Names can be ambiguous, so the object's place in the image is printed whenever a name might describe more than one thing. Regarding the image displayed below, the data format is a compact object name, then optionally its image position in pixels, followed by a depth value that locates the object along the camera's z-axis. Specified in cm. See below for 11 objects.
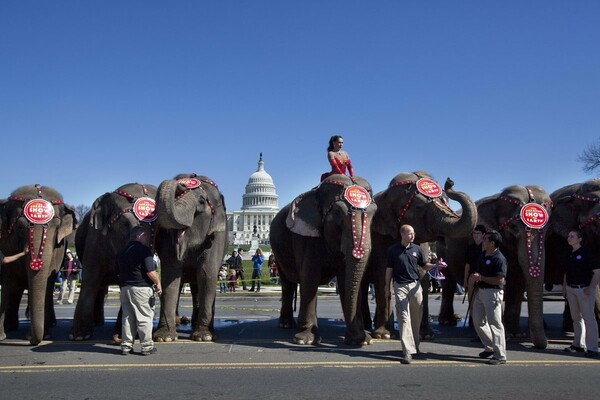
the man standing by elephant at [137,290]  905
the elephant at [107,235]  1013
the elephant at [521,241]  973
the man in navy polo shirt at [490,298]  865
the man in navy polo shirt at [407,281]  877
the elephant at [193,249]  1001
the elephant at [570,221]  1041
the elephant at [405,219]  1032
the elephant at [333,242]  942
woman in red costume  1114
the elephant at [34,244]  929
